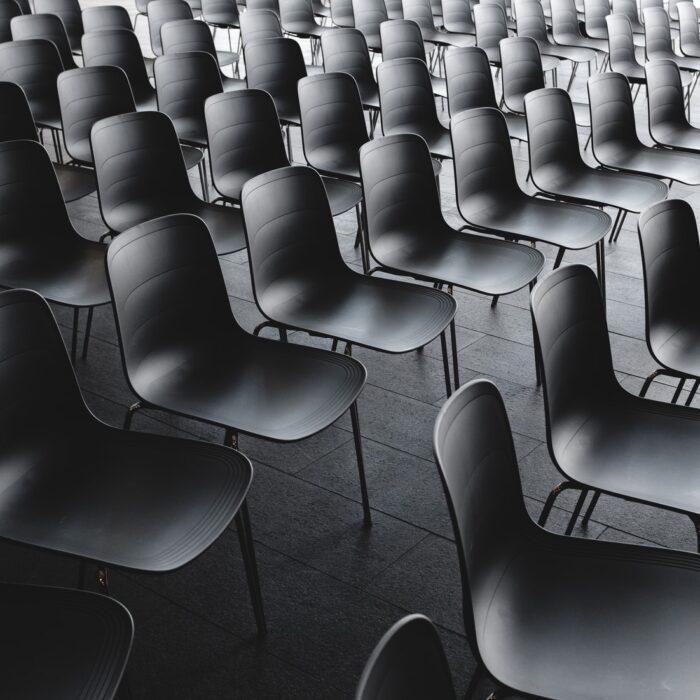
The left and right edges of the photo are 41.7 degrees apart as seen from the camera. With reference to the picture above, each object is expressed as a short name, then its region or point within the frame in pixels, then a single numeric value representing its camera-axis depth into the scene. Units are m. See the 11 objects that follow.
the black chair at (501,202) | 4.04
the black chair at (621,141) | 4.97
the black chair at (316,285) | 3.15
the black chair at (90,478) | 2.13
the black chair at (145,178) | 3.91
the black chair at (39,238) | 3.45
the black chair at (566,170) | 4.51
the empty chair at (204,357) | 2.67
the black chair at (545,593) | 1.81
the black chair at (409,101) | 5.24
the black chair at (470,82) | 5.57
